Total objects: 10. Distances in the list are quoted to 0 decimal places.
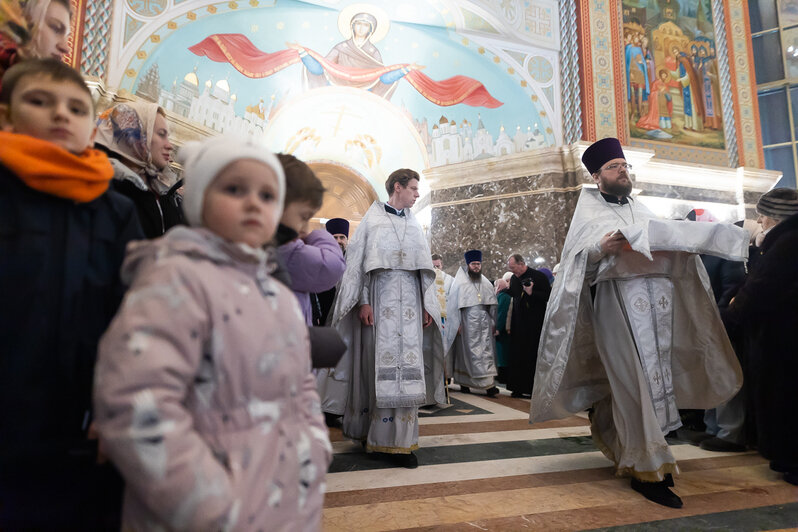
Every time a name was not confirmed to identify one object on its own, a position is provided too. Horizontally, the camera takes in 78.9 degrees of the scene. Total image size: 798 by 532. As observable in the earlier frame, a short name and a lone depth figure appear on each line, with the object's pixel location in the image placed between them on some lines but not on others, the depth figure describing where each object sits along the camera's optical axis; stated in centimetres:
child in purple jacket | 135
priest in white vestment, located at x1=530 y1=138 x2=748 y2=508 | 247
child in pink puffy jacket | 70
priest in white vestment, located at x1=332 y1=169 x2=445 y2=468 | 311
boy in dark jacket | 89
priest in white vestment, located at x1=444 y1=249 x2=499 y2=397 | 624
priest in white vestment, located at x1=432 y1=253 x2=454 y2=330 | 606
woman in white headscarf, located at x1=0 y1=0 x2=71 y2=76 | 124
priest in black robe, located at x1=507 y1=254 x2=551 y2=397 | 590
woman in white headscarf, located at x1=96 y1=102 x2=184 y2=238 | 150
